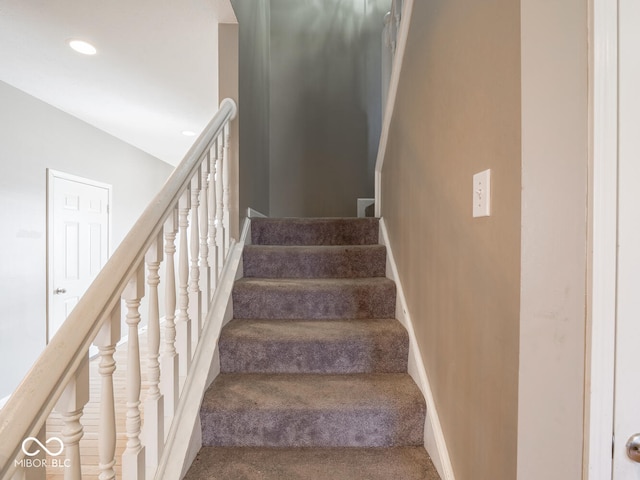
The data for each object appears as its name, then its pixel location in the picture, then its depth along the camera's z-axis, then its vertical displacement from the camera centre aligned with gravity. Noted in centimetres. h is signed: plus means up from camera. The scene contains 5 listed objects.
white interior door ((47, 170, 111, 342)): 283 -1
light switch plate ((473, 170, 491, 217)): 78 +11
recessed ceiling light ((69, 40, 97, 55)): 199 +121
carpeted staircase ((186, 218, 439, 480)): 110 -60
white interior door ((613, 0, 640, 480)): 62 +0
